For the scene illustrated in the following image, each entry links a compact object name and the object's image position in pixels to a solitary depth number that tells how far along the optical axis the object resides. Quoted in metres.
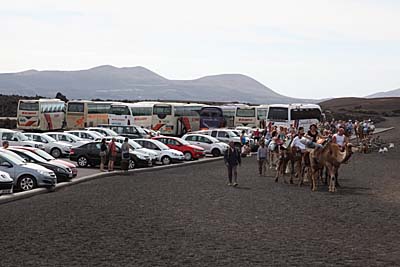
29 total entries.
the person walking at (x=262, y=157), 31.33
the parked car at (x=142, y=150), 39.38
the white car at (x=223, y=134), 51.75
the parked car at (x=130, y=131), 51.22
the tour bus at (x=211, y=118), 64.00
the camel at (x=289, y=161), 28.24
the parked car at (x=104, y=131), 50.38
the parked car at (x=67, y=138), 44.00
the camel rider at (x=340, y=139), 26.48
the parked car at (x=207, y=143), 48.16
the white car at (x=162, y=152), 41.19
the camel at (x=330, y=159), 25.69
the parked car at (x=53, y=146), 42.09
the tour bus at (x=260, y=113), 67.30
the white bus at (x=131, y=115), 61.91
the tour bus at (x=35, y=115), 59.12
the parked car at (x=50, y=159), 30.47
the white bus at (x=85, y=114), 62.28
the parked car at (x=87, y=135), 46.83
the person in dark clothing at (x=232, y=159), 27.94
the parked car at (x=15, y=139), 40.25
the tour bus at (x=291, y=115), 54.34
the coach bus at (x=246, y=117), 69.00
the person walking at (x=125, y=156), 34.59
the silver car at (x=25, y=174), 25.83
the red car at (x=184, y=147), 44.28
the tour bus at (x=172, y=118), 62.00
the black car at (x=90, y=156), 36.59
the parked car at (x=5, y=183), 23.47
